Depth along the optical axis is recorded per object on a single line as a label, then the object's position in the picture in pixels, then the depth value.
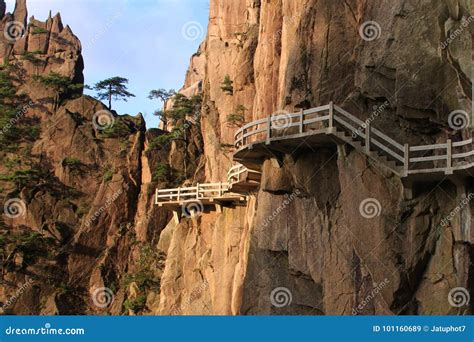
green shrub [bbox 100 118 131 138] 77.12
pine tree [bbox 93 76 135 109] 92.56
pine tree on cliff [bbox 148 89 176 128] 115.00
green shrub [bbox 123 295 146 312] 60.75
